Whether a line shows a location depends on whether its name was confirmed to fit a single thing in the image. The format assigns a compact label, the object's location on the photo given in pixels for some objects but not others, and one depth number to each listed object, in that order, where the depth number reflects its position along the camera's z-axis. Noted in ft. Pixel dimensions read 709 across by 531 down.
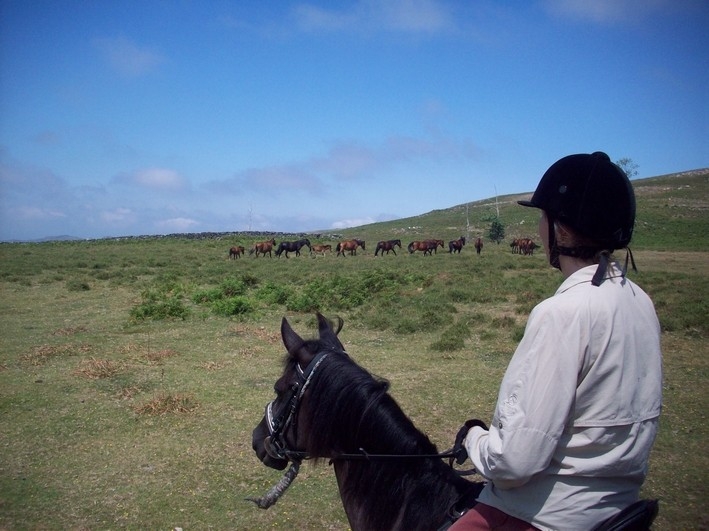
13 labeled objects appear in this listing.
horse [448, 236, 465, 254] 136.35
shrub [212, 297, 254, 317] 47.19
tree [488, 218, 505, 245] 186.80
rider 5.04
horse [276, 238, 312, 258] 140.11
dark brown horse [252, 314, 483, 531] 7.18
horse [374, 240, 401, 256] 140.87
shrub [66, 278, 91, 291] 65.98
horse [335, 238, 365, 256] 141.40
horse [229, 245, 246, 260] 130.11
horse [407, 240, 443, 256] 136.98
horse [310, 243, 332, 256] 145.69
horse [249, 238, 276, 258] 138.21
